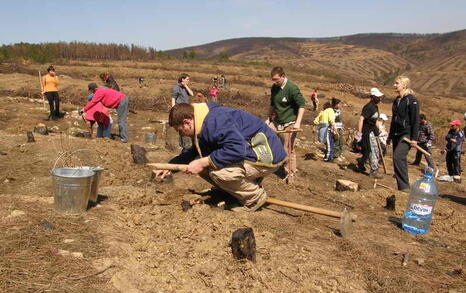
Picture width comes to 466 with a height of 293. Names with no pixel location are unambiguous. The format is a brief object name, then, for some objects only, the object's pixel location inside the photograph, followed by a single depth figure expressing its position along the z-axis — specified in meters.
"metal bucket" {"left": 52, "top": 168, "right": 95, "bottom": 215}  4.13
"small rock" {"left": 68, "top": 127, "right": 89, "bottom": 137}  10.04
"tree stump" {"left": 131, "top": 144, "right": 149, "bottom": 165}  7.52
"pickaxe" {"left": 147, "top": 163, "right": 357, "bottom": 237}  4.20
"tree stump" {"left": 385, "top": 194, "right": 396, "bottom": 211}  6.05
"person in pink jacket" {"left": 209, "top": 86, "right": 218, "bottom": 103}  18.92
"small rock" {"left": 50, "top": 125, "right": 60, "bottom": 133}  10.90
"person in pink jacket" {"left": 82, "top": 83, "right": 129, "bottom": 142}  8.88
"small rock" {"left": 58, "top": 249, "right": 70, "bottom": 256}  3.43
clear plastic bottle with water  4.82
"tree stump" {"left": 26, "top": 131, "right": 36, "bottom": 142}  8.31
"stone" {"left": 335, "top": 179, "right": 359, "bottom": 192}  6.95
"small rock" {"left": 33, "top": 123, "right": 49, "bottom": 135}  9.78
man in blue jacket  4.06
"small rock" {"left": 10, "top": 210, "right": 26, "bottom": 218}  4.14
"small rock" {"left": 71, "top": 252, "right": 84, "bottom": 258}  3.42
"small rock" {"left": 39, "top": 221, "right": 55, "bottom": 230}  3.86
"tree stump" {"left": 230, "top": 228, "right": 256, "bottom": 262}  3.59
